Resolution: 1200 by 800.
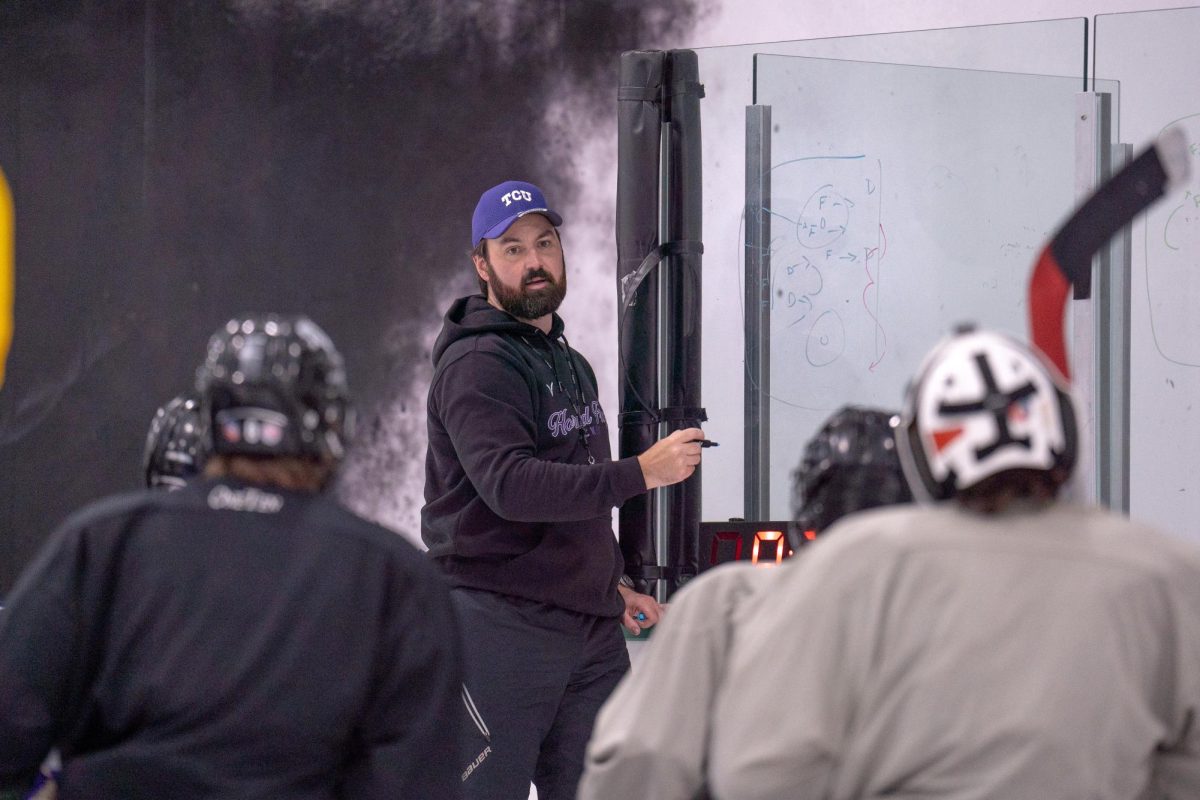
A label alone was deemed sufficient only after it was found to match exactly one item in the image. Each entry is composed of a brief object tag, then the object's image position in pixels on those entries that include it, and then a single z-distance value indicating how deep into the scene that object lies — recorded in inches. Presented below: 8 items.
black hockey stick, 402.1
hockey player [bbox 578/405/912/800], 394.8
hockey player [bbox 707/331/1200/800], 359.3
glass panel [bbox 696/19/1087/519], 447.2
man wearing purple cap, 440.0
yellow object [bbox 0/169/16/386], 525.4
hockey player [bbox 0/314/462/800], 396.3
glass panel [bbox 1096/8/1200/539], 447.6
